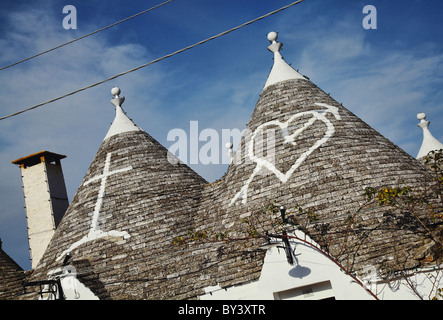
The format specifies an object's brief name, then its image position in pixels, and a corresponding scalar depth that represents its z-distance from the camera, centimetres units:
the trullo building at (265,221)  748
